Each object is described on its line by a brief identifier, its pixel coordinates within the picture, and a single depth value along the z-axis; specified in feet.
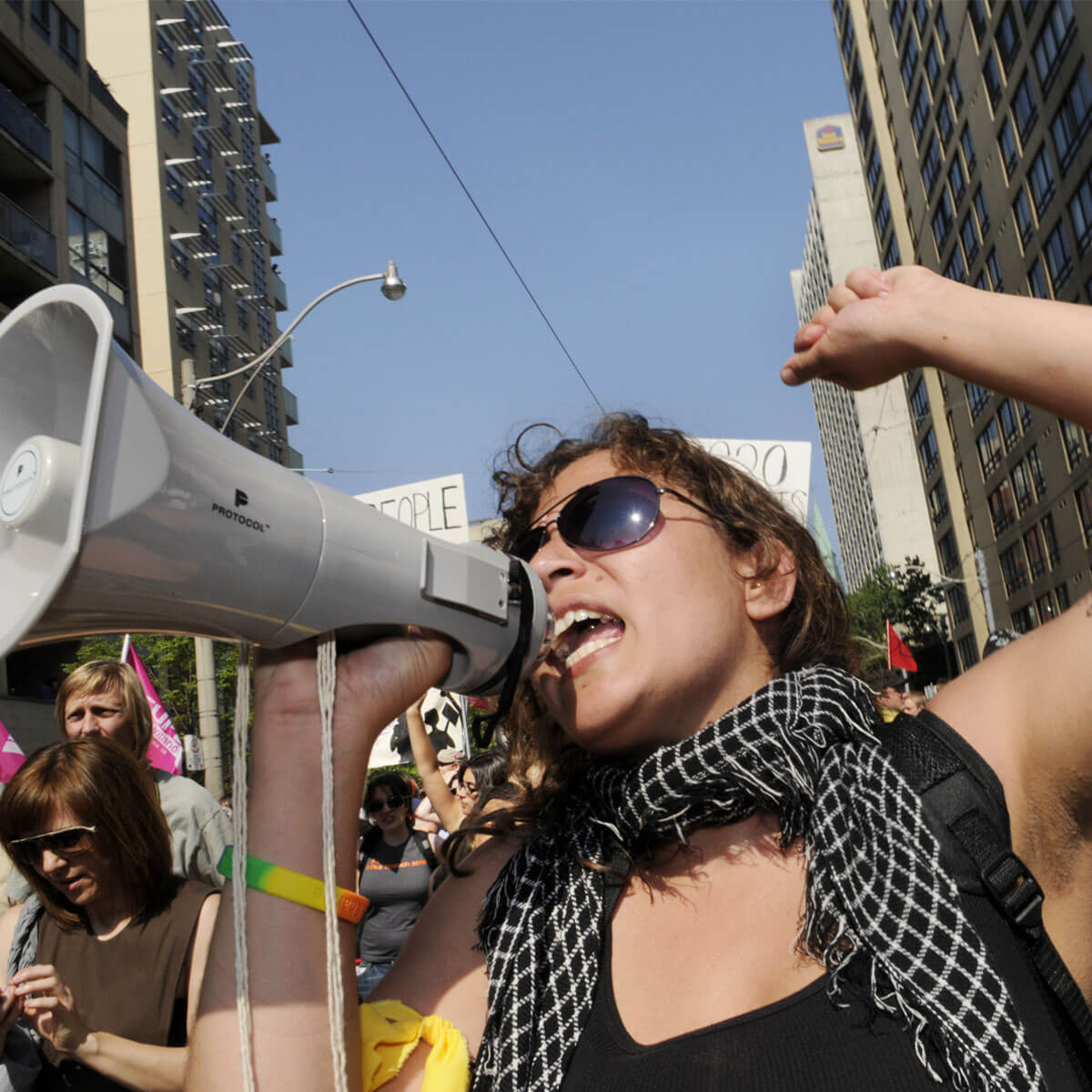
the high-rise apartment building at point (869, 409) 212.23
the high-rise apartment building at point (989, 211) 89.76
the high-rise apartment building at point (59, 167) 66.69
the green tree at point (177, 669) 59.62
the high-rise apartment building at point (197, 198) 111.45
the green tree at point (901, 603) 156.25
